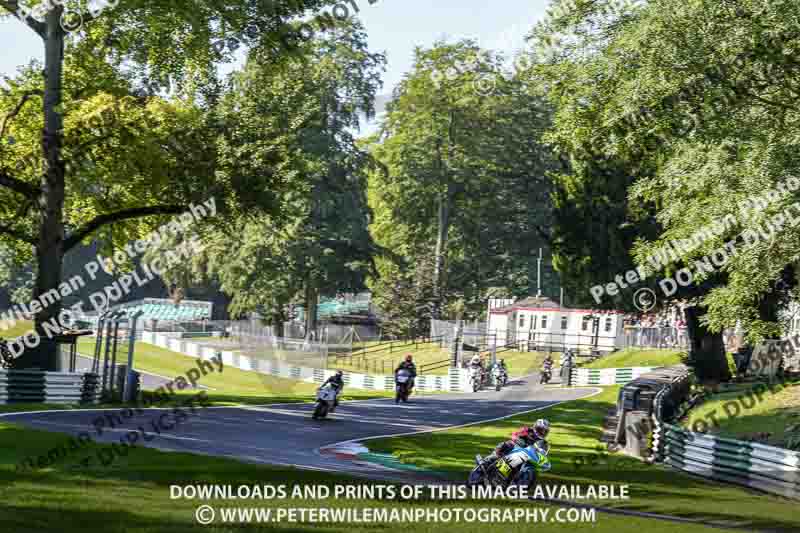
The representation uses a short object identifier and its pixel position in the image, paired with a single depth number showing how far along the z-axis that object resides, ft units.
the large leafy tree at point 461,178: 238.07
